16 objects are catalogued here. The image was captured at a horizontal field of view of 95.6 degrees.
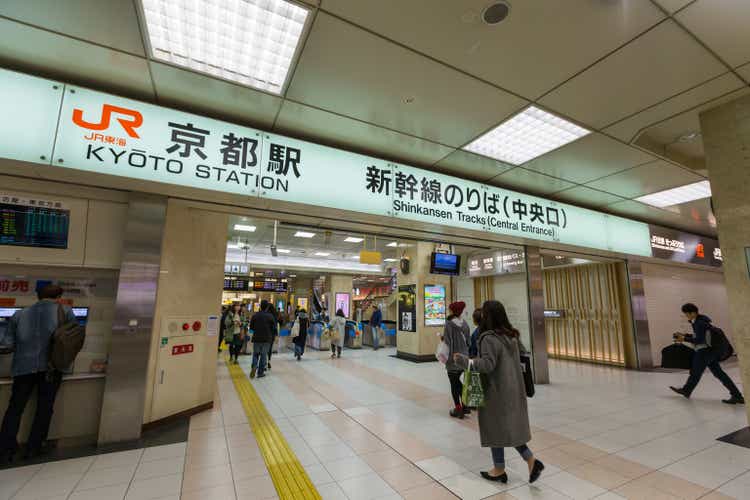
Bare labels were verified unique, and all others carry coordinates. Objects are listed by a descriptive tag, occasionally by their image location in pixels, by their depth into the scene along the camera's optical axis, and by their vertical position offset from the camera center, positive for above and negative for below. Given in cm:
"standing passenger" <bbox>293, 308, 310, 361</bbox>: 874 -96
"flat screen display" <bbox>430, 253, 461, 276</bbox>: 748 +79
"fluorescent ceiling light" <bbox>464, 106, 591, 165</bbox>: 367 +191
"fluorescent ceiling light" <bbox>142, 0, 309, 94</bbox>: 234 +195
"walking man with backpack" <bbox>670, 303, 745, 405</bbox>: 483 -83
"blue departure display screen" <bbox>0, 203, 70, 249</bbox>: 323 +67
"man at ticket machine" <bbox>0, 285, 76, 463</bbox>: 295 -64
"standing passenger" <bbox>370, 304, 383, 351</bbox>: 1114 -92
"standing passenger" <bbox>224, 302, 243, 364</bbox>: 808 -87
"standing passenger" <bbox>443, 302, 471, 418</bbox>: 435 -55
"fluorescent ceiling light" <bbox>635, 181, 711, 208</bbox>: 559 +183
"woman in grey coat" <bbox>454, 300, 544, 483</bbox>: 254 -74
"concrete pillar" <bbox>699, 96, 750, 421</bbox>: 318 +99
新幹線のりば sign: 295 +137
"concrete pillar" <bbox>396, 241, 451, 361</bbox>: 848 -12
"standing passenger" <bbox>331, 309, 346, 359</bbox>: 920 -86
